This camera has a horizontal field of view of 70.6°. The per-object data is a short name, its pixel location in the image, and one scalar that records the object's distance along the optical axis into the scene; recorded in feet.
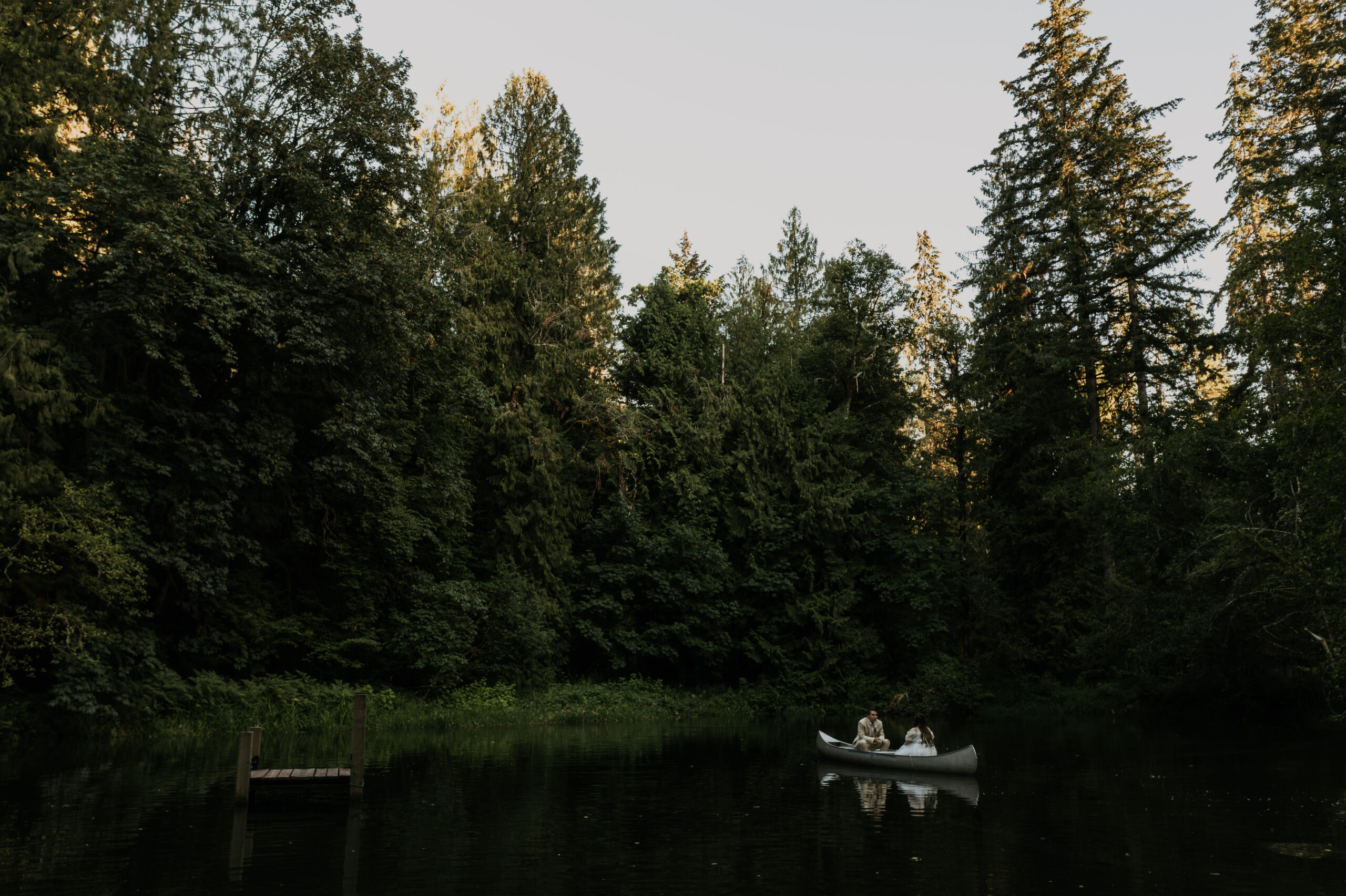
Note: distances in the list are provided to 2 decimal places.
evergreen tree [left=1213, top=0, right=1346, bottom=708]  59.98
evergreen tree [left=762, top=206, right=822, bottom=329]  191.01
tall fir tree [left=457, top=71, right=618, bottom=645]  118.93
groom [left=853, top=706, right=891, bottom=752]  71.20
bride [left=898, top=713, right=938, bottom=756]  66.54
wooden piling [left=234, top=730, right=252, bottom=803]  43.70
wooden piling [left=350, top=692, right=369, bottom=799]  46.83
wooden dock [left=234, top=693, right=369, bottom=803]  44.01
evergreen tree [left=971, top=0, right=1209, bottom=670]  118.01
